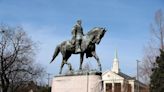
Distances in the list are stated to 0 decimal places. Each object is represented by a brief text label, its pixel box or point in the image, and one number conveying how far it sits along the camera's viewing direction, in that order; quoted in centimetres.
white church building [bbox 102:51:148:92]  6900
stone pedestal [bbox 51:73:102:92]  2050
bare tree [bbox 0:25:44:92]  3728
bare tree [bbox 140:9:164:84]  3888
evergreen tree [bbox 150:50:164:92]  3212
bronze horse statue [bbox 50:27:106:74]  2111
